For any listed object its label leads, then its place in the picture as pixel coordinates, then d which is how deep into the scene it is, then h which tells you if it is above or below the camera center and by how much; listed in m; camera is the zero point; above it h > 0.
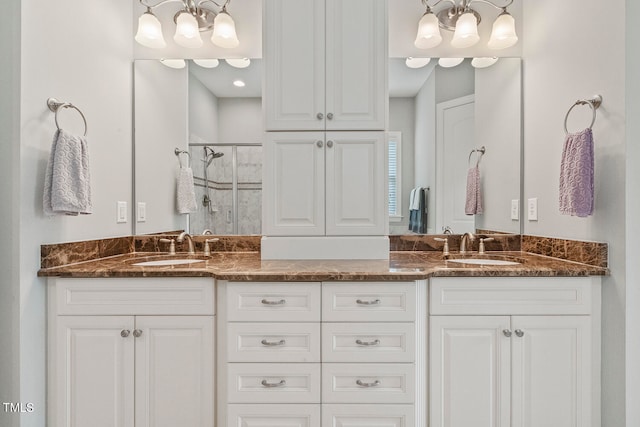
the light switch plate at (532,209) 1.92 +0.02
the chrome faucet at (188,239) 2.02 -0.16
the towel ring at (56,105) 1.46 +0.45
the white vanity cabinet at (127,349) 1.45 -0.58
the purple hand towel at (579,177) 1.41 +0.15
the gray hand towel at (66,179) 1.38 +0.13
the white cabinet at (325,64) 1.79 +0.77
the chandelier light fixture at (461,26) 1.99 +1.09
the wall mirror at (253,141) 2.03 +0.43
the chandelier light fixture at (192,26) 2.00 +1.09
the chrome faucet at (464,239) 2.00 -0.15
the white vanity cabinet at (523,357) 1.43 -0.60
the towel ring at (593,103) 1.44 +0.47
